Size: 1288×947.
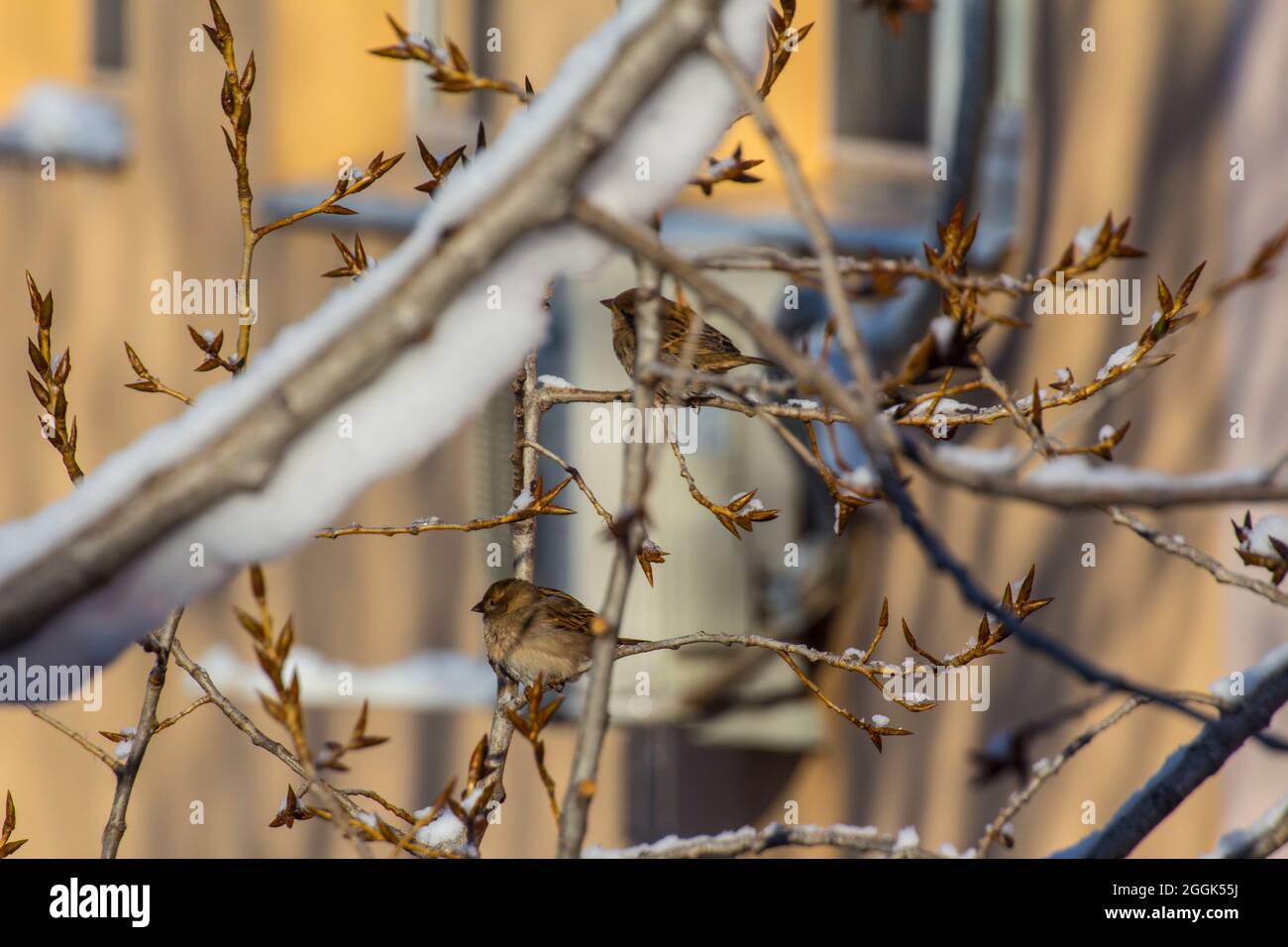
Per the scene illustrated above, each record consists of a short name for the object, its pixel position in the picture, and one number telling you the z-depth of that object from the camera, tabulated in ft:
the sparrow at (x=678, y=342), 8.45
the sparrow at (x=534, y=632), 6.60
